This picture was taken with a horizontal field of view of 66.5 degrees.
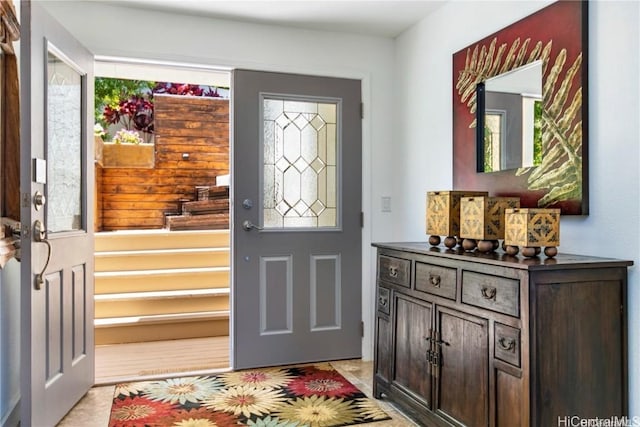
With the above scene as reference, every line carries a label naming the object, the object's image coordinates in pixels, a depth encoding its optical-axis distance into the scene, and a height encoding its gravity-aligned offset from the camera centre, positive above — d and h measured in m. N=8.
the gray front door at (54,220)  2.14 -0.05
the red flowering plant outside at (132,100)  6.56 +1.52
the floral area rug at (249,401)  2.54 -1.08
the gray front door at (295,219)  3.34 -0.05
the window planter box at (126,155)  5.71 +0.66
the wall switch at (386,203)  3.63 +0.07
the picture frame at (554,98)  2.08 +0.50
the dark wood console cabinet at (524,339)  1.77 -0.50
